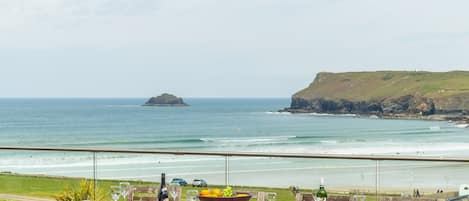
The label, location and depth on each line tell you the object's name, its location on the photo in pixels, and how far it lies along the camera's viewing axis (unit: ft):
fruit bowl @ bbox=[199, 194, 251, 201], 18.84
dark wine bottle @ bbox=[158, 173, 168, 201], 18.79
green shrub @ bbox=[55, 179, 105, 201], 28.02
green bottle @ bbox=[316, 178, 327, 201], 19.48
